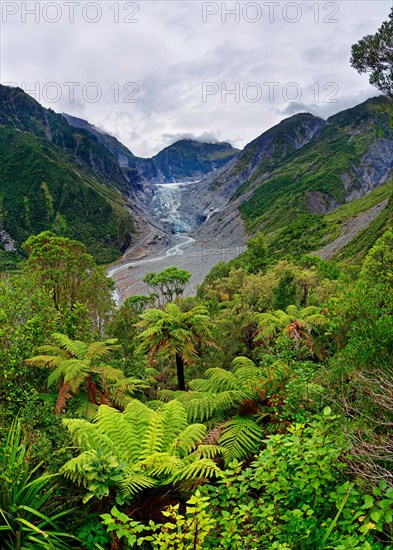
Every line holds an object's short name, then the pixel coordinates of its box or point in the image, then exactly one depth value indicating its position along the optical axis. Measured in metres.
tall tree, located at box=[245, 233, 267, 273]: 45.19
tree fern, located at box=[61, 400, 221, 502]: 4.22
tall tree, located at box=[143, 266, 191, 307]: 47.59
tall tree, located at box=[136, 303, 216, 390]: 10.98
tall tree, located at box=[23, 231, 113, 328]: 22.25
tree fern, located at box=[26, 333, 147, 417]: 7.63
